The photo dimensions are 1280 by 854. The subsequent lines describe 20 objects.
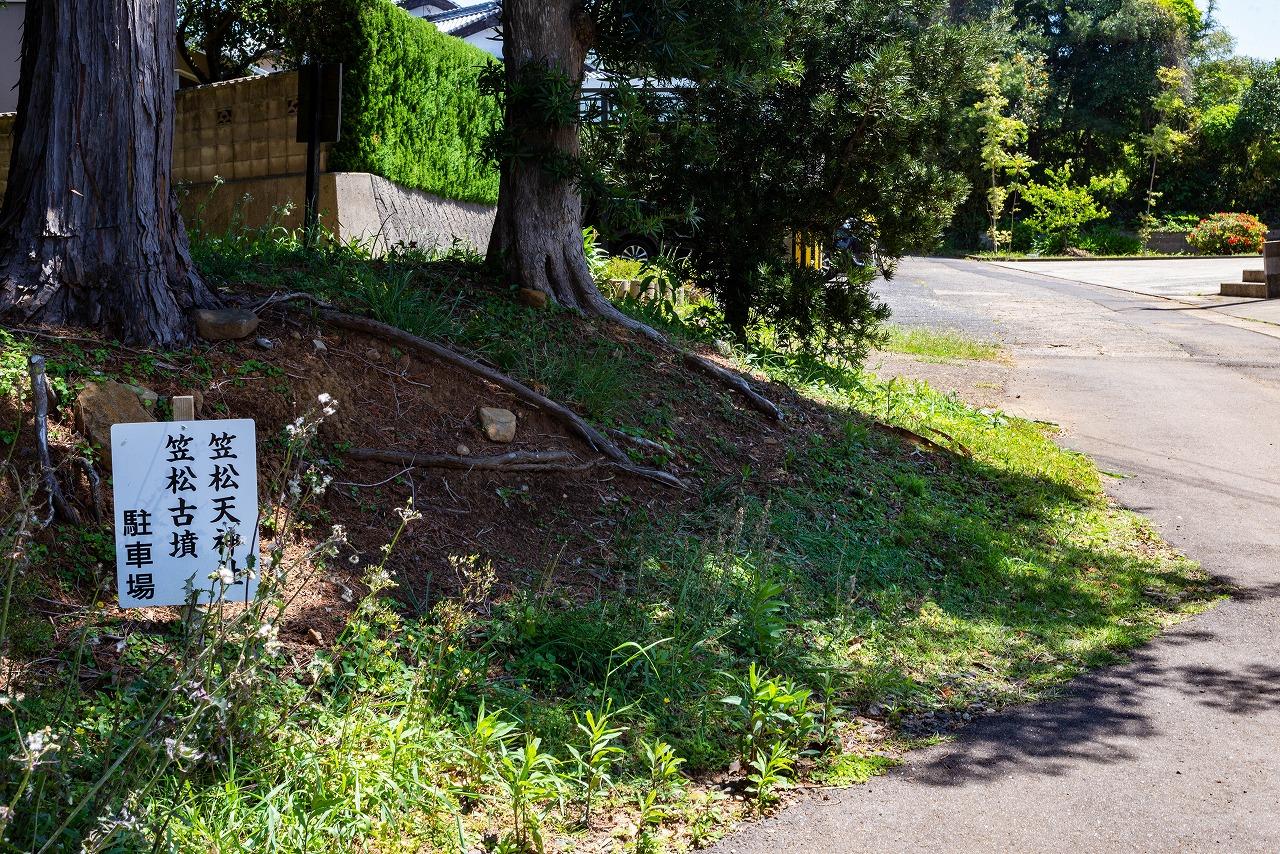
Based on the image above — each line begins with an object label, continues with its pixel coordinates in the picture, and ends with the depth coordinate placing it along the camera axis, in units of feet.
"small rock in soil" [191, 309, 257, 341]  17.42
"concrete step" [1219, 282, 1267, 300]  69.77
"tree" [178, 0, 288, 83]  50.85
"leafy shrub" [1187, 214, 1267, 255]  110.32
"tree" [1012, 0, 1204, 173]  129.70
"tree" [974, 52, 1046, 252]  120.57
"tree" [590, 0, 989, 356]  31.53
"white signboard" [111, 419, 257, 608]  11.87
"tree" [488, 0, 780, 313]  24.07
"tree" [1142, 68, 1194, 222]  122.01
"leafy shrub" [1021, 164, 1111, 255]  123.65
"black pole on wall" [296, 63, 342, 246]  26.78
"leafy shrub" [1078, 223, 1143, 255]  120.57
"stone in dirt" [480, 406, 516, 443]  19.31
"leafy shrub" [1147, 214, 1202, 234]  119.24
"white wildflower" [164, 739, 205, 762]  7.24
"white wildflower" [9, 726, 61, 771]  6.27
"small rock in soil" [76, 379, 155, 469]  14.47
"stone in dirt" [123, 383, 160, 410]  15.07
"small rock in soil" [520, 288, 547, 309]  24.72
